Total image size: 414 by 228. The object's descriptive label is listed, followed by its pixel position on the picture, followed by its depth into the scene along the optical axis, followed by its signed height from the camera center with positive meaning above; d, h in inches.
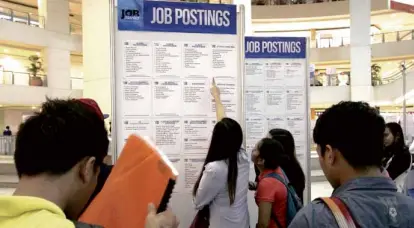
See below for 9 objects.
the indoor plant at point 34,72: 694.5 +54.0
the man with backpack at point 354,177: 46.6 -8.8
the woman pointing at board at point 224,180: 100.5 -18.3
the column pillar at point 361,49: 732.0 +90.5
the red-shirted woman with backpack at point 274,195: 104.9 -22.8
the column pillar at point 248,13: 309.2 +64.0
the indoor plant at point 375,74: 806.5 +53.9
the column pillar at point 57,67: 703.1 +61.8
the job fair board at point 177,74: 109.4 +7.8
